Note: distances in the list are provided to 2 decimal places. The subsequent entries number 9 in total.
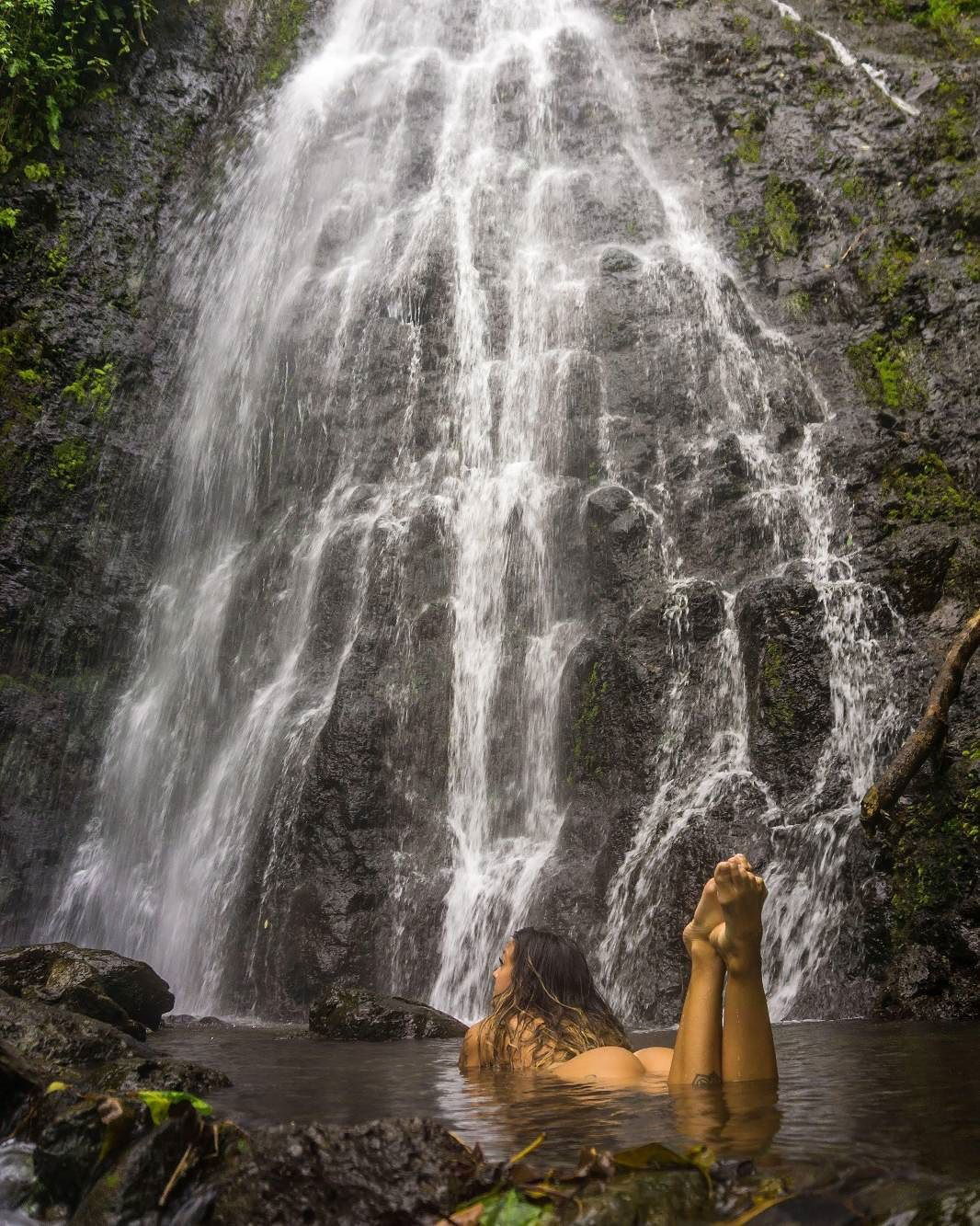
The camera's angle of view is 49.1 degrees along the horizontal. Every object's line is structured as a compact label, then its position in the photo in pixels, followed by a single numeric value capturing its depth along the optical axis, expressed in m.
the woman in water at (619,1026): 3.42
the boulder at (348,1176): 2.52
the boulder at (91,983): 7.33
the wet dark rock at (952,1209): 2.14
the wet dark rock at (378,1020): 7.60
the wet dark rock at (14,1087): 3.76
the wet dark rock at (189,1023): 9.06
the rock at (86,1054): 4.34
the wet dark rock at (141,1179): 2.81
